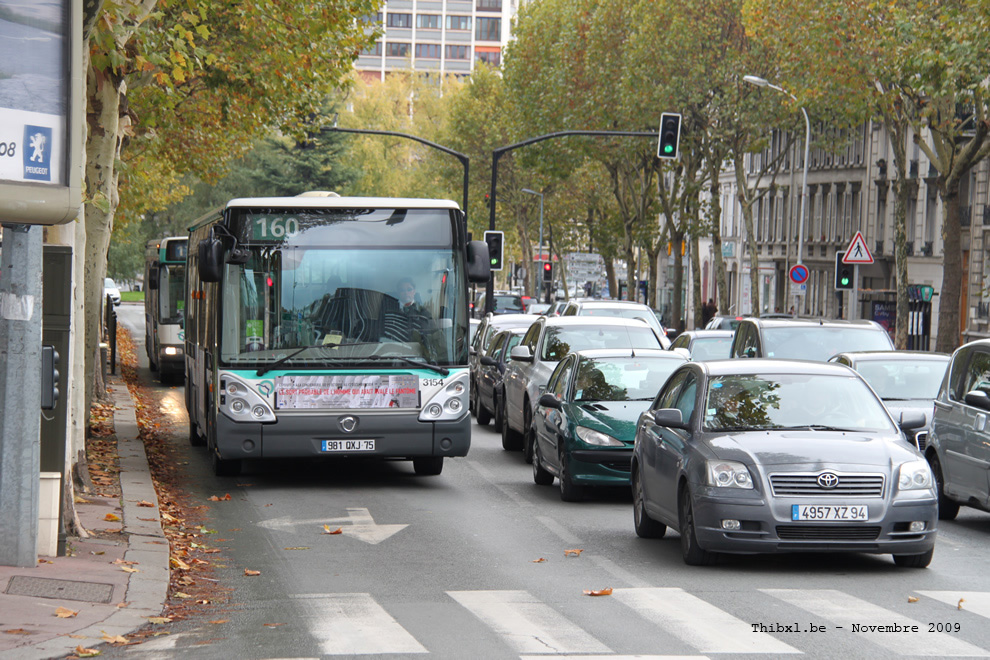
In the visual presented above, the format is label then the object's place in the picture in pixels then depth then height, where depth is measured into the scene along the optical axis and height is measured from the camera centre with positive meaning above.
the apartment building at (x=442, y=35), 165.12 +25.86
